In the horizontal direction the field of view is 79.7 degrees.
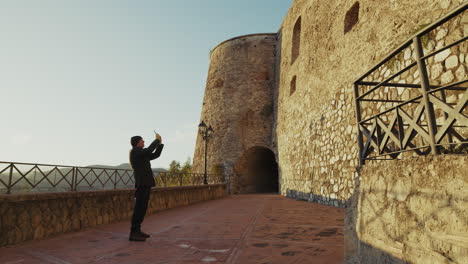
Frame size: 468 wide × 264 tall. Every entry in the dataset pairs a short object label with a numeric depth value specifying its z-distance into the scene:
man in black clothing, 4.21
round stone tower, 19.67
